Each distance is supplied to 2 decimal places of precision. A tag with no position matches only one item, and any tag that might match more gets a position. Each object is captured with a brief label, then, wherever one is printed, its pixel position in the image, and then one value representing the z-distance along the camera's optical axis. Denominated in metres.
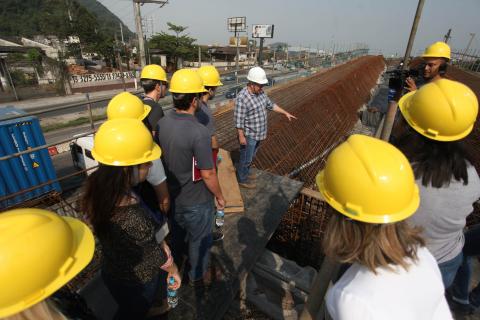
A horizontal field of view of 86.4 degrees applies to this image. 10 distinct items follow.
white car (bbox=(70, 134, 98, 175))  10.61
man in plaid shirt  4.07
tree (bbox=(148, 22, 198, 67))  49.78
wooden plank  4.00
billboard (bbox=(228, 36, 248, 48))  71.06
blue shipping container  8.62
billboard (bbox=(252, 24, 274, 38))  31.70
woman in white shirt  1.09
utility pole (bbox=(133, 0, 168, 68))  22.33
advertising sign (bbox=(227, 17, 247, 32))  37.25
